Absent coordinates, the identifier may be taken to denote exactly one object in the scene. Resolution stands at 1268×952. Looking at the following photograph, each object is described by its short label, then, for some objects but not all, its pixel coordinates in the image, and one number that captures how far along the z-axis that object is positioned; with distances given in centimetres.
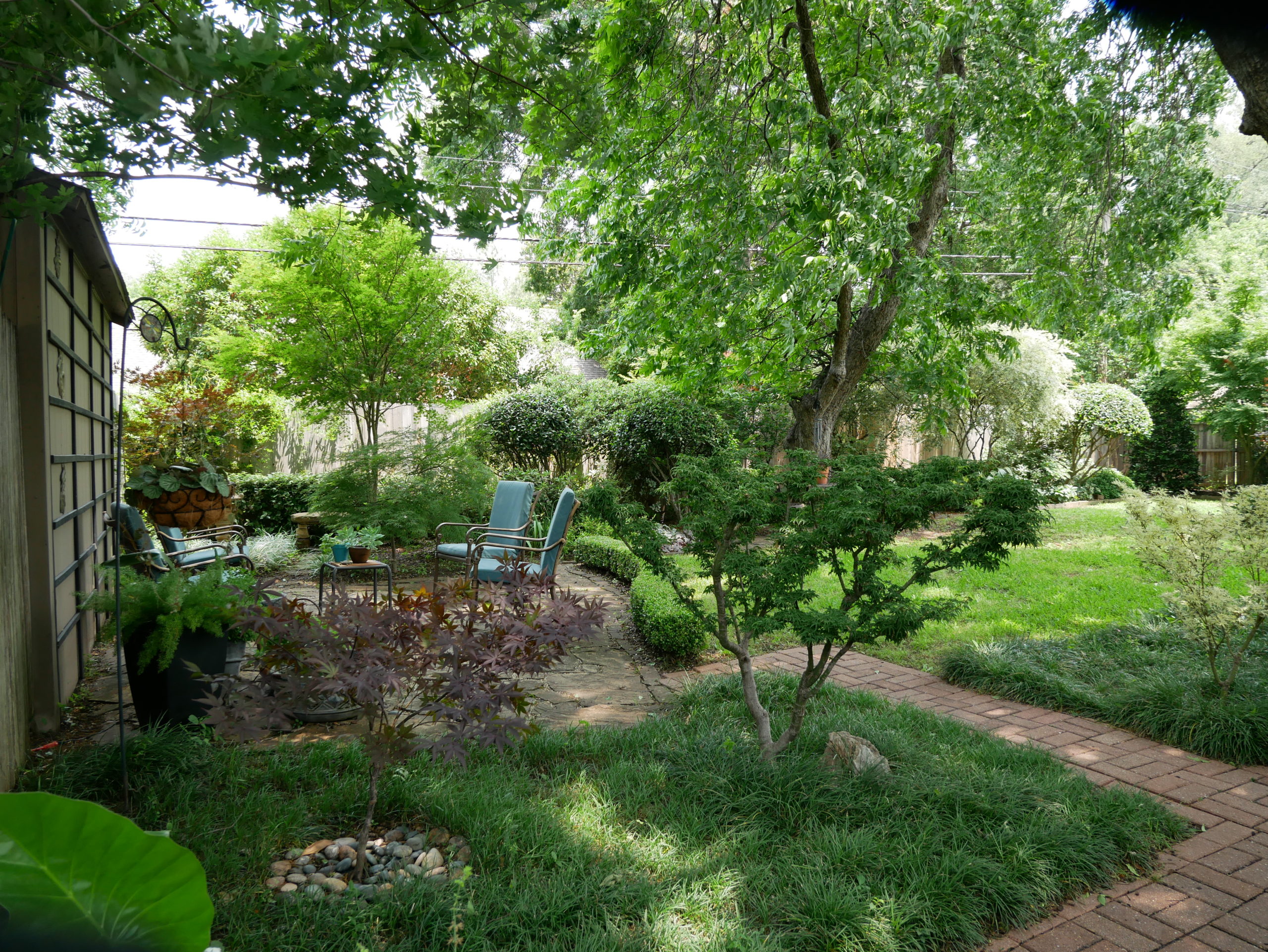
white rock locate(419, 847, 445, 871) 256
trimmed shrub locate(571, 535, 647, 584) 805
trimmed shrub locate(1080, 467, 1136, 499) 1402
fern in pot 334
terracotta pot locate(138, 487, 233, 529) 750
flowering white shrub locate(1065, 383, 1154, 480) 1429
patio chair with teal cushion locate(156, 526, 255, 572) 577
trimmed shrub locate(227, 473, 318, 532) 1020
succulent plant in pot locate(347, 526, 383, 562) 710
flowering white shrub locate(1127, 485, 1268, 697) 411
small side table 536
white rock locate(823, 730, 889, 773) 327
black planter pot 347
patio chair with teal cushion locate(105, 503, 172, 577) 442
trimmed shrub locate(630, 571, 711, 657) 514
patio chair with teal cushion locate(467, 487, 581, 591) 563
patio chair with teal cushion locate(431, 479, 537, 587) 656
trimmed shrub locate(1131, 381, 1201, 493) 1448
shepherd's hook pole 272
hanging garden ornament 351
